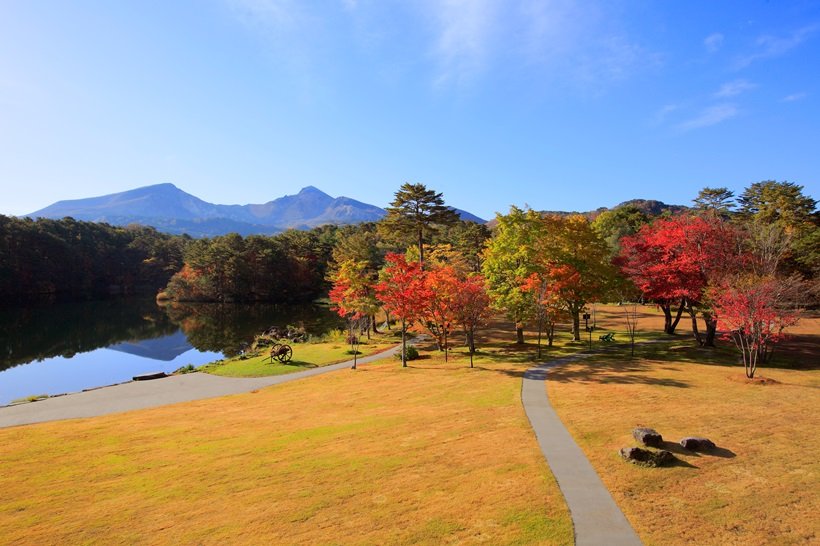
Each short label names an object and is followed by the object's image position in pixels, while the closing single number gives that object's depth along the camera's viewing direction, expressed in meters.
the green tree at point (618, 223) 69.94
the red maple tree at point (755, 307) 22.48
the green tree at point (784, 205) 55.64
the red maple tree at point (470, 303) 31.16
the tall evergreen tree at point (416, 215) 41.31
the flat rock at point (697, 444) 12.84
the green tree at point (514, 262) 31.94
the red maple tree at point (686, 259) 28.73
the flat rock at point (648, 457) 12.05
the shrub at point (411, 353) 33.56
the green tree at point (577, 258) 33.25
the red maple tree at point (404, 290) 30.58
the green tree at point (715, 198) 77.19
